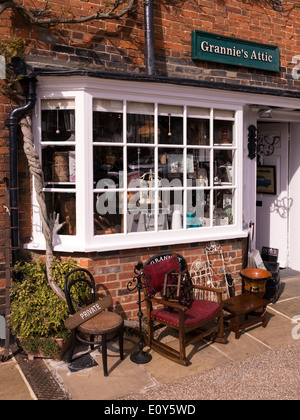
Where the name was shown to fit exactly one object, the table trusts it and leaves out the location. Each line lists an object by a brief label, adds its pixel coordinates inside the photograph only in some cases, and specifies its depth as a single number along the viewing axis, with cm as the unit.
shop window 487
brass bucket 560
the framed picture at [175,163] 545
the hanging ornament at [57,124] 490
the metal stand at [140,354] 437
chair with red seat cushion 430
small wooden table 496
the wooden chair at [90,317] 404
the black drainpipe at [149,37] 554
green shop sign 611
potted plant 432
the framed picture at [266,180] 766
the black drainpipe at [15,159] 461
